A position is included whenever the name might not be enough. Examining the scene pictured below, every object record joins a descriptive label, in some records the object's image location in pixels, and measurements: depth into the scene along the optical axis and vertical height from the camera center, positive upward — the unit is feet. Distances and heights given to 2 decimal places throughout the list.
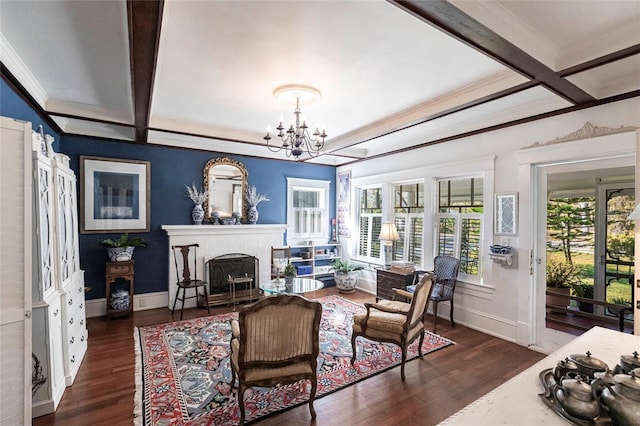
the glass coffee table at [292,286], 12.30 -3.29
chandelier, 9.63 +3.89
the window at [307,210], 20.06 +0.03
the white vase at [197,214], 16.29 -0.21
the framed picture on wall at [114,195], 14.08 +0.75
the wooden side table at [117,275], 13.60 -3.02
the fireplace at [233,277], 16.05 -3.76
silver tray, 3.54 -2.52
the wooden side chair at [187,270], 14.61 -3.12
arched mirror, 17.07 +1.34
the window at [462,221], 13.57 -0.51
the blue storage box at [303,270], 19.34 -3.89
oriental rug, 7.42 -5.02
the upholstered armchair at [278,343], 6.82 -3.18
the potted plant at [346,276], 18.92 -4.21
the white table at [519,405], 3.62 -2.57
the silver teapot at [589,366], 4.20 -2.24
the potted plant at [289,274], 13.00 -2.79
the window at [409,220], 16.29 -0.55
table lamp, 16.06 -1.25
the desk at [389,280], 14.74 -3.61
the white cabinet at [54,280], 7.12 -1.93
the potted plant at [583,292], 13.07 -3.66
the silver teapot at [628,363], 4.28 -2.24
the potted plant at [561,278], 13.47 -3.08
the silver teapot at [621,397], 3.28 -2.16
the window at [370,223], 19.13 -0.83
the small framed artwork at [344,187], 20.83 +1.65
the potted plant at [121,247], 13.74 -1.72
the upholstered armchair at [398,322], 9.18 -3.61
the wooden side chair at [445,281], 13.03 -3.21
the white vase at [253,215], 17.93 -0.29
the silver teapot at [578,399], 3.55 -2.32
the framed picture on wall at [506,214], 11.73 -0.13
